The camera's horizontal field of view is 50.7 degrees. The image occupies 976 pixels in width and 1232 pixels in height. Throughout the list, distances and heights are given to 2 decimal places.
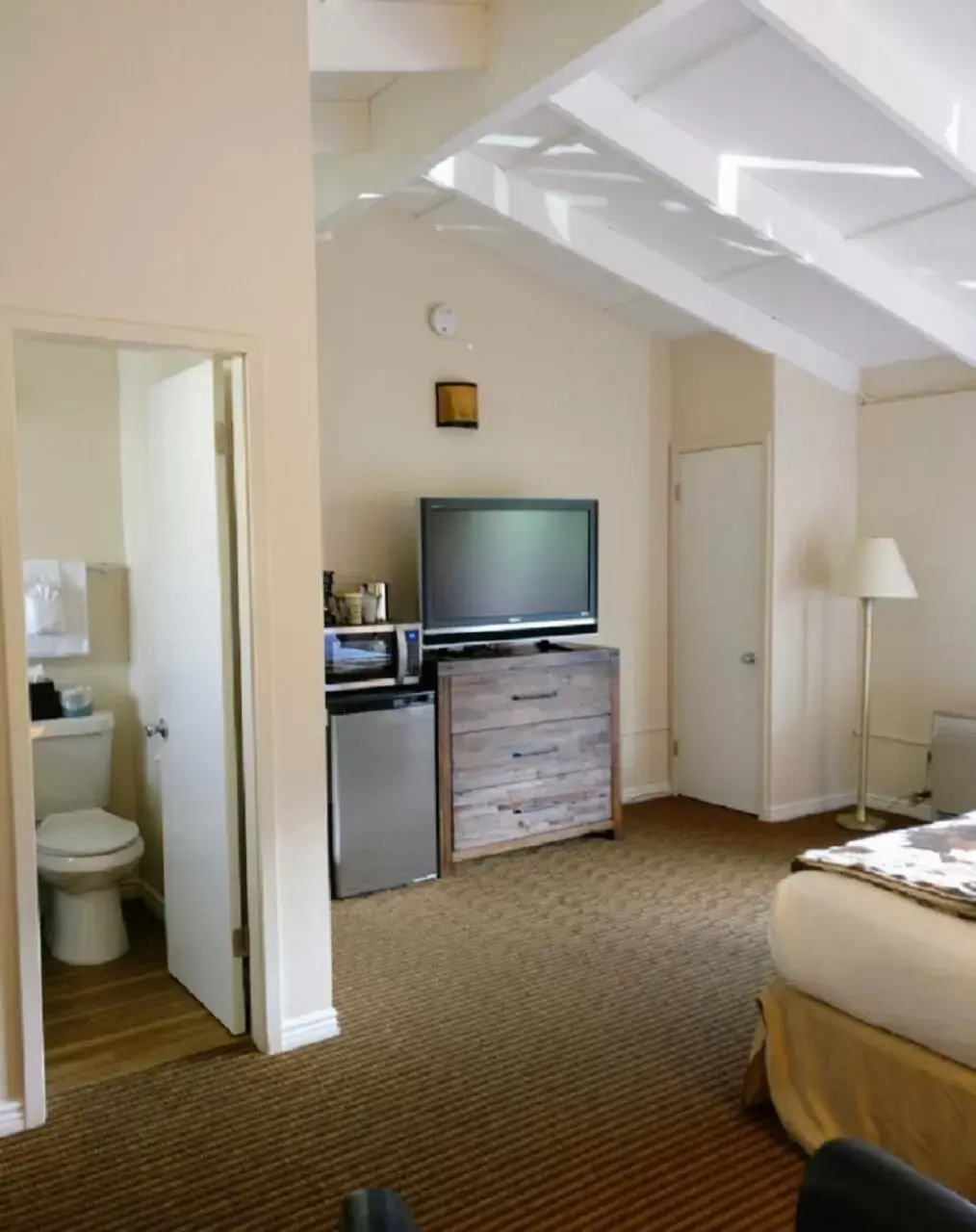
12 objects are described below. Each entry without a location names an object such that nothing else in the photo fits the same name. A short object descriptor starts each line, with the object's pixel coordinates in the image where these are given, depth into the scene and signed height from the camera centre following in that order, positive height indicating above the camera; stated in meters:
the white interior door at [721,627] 5.39 -0.37
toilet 3.57 -0.96
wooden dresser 4.57 -0.87
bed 2.20 -1.03
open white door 3.03 -0.37
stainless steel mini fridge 4.25 -0.95
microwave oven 4.34 -0.40
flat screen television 4.69 -0.04
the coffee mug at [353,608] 4.50 -0.19
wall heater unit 4.82 -0.98
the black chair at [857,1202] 1.11 -0.73
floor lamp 4.96 -0.14
